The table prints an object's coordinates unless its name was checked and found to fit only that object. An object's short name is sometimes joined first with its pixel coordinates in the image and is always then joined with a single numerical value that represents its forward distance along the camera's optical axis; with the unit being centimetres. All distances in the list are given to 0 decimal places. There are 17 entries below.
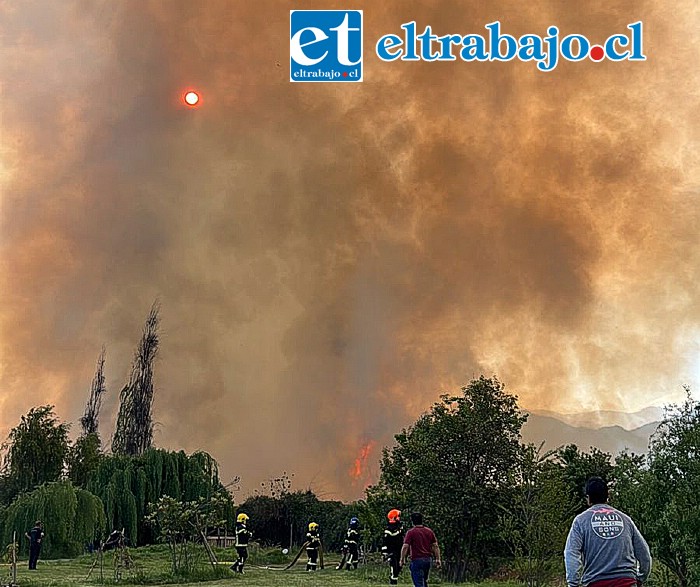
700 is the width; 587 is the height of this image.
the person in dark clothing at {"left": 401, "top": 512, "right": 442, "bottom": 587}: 1488
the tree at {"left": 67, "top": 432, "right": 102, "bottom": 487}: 3859
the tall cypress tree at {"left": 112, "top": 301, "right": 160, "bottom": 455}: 5069
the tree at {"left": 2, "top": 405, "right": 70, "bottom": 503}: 3488
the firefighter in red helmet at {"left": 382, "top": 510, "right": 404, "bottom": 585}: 2075
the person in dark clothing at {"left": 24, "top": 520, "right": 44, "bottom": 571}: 2434
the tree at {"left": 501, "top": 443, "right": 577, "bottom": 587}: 1900
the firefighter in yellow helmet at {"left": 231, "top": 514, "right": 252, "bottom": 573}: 2627
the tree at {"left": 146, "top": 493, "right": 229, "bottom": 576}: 2375
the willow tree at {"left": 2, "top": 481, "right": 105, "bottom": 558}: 2808
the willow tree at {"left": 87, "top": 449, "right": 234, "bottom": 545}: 3403
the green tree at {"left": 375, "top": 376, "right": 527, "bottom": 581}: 2503
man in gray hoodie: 761
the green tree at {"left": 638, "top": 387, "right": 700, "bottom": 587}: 1586
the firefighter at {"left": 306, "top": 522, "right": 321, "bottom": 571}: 2875
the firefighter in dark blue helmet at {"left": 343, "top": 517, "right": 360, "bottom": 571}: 2852
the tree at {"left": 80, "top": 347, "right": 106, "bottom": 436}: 5091
